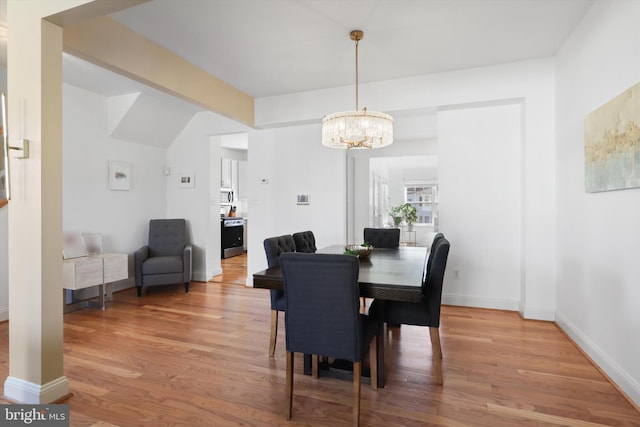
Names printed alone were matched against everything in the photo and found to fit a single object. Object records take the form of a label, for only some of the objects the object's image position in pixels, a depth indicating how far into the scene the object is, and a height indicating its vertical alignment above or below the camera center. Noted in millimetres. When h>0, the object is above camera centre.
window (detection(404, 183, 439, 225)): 10719 +423
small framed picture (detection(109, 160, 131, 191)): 4824 +532
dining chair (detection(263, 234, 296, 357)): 2793 -689
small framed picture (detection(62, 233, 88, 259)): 4094 -404
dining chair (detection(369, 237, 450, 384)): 2344 -673
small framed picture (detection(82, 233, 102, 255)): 4426 -383
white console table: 3801 -684
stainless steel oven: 7938 -572
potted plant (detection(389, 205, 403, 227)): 10156 -46
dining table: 2008 -420
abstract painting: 2068 +459
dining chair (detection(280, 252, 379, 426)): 1792 -524
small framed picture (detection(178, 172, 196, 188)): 5648 +539
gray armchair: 4691 -634
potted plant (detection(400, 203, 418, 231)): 10180 -74
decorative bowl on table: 2919 -326
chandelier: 3023 +748
